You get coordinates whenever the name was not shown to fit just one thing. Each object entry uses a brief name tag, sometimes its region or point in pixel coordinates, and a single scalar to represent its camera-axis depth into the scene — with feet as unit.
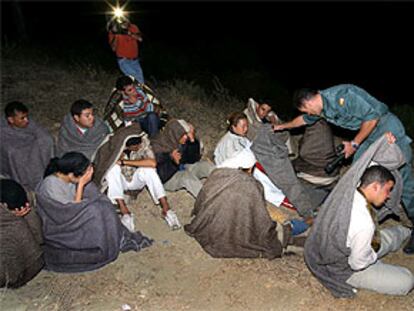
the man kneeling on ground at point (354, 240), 13.26
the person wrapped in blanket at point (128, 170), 17.31
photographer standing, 23.56
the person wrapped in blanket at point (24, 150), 19.17
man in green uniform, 16.14
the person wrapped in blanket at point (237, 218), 15.47
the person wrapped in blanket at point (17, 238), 14.12
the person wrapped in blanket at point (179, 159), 18.60
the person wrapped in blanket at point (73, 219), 15.19
